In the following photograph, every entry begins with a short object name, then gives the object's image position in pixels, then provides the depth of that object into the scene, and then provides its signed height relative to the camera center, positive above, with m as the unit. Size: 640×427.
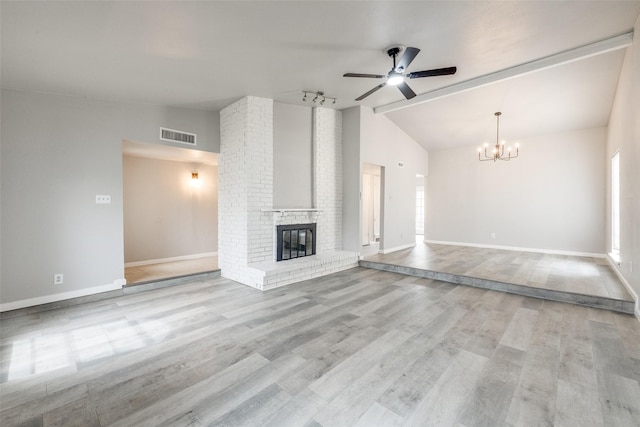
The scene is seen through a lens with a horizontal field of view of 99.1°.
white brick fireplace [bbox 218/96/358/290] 4.83 -0.04
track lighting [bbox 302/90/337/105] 4.89 +2.12
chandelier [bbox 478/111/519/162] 6.17 +1.52
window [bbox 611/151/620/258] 5.27 +0.06
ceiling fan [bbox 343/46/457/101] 3.26 +1.71
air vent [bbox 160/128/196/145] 4.63 +1.29
